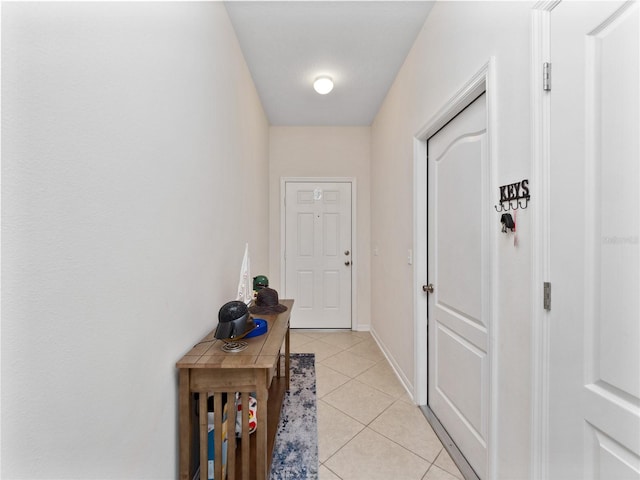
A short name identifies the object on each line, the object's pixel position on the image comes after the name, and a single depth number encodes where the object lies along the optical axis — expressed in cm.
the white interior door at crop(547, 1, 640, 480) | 73
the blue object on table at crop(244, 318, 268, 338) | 140
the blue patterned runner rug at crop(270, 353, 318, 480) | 145
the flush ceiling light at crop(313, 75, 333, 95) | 251
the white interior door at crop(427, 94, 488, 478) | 136
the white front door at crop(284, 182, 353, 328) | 368
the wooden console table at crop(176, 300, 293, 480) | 111
